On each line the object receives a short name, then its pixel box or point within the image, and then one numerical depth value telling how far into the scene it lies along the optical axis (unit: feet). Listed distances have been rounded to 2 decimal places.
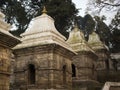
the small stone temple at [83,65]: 35.70
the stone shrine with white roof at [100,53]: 48.72
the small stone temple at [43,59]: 25.07
